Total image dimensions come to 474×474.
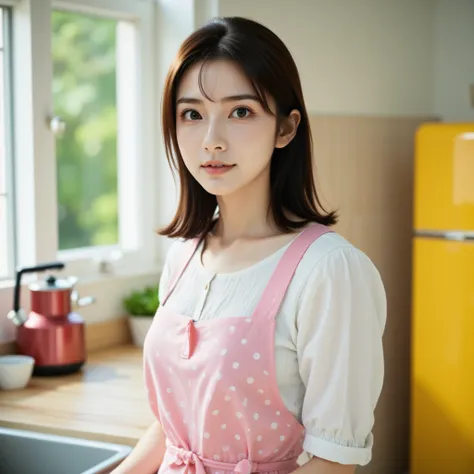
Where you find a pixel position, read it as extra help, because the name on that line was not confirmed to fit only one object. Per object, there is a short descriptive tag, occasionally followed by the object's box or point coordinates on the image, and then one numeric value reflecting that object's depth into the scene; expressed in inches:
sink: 72.5
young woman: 49.3
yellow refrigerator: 124.5
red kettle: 90.2
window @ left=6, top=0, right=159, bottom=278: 98.0
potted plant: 107.1
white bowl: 85.2
